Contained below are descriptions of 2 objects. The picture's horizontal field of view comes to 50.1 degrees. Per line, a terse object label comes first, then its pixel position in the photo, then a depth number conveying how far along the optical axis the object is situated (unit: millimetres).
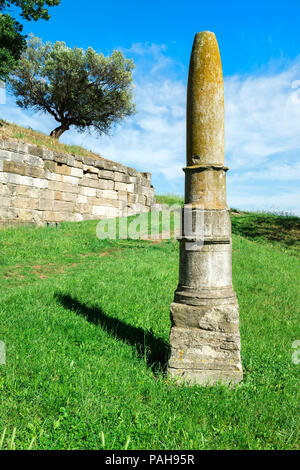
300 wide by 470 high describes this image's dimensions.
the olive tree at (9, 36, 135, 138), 21344
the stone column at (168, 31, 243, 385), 3146
